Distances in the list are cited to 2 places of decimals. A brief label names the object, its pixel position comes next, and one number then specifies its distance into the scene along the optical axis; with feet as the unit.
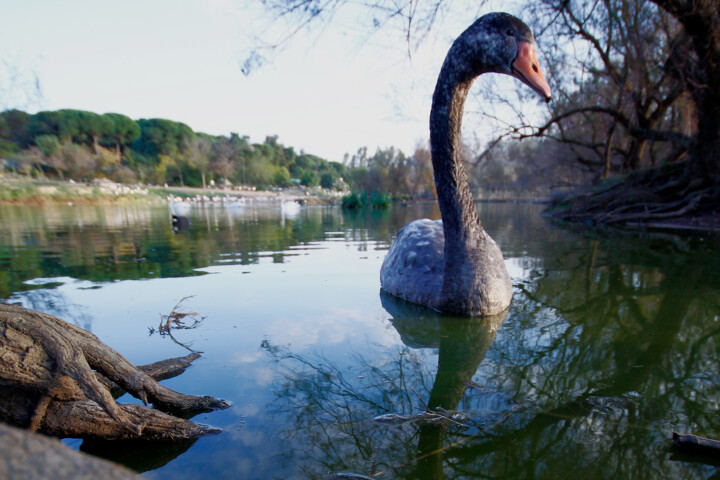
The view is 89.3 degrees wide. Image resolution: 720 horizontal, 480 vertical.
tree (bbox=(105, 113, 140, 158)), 237.04
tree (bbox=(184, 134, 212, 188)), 204.85
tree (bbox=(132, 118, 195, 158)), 246.58
